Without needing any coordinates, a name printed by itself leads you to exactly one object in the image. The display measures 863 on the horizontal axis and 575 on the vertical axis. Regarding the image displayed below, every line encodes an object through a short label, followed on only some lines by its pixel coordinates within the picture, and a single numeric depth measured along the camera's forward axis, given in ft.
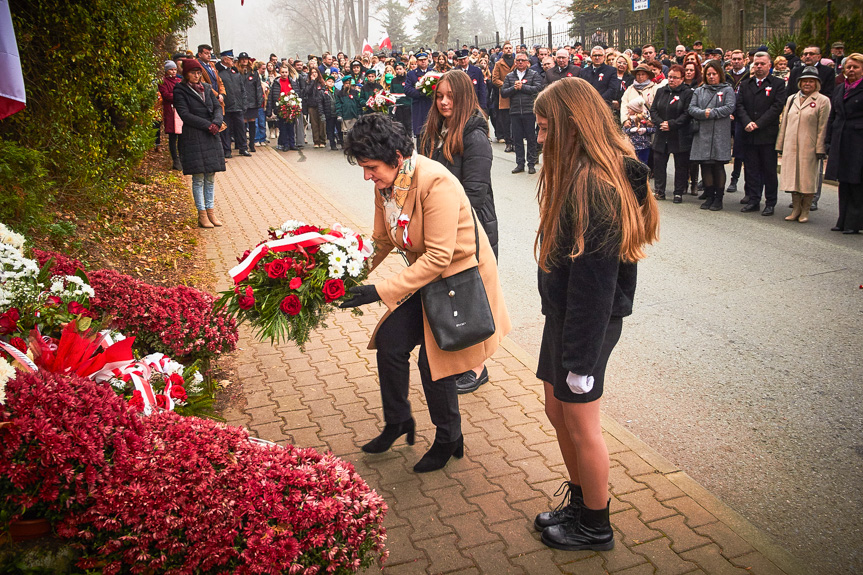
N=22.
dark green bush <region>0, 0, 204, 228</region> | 21.04
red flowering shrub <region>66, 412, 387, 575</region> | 8.61
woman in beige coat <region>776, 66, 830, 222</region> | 33.19
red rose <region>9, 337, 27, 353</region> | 11.61
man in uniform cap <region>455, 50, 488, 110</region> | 58.85
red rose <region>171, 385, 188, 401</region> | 14.01
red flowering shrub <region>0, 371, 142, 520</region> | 8.93
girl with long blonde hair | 10.07
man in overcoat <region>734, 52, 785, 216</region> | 35.88
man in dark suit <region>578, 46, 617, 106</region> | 47.83
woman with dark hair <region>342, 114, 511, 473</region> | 12.66
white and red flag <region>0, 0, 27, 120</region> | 12.44
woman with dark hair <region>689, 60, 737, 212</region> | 37.27
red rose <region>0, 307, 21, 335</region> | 12.03
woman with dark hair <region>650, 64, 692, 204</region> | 38.60
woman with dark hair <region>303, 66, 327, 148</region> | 65.41
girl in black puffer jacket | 17.19
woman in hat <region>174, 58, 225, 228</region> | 33.22
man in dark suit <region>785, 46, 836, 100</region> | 39.38
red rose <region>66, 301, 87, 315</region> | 14.10
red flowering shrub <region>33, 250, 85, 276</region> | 15.66
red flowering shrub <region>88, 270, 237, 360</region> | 15.79
